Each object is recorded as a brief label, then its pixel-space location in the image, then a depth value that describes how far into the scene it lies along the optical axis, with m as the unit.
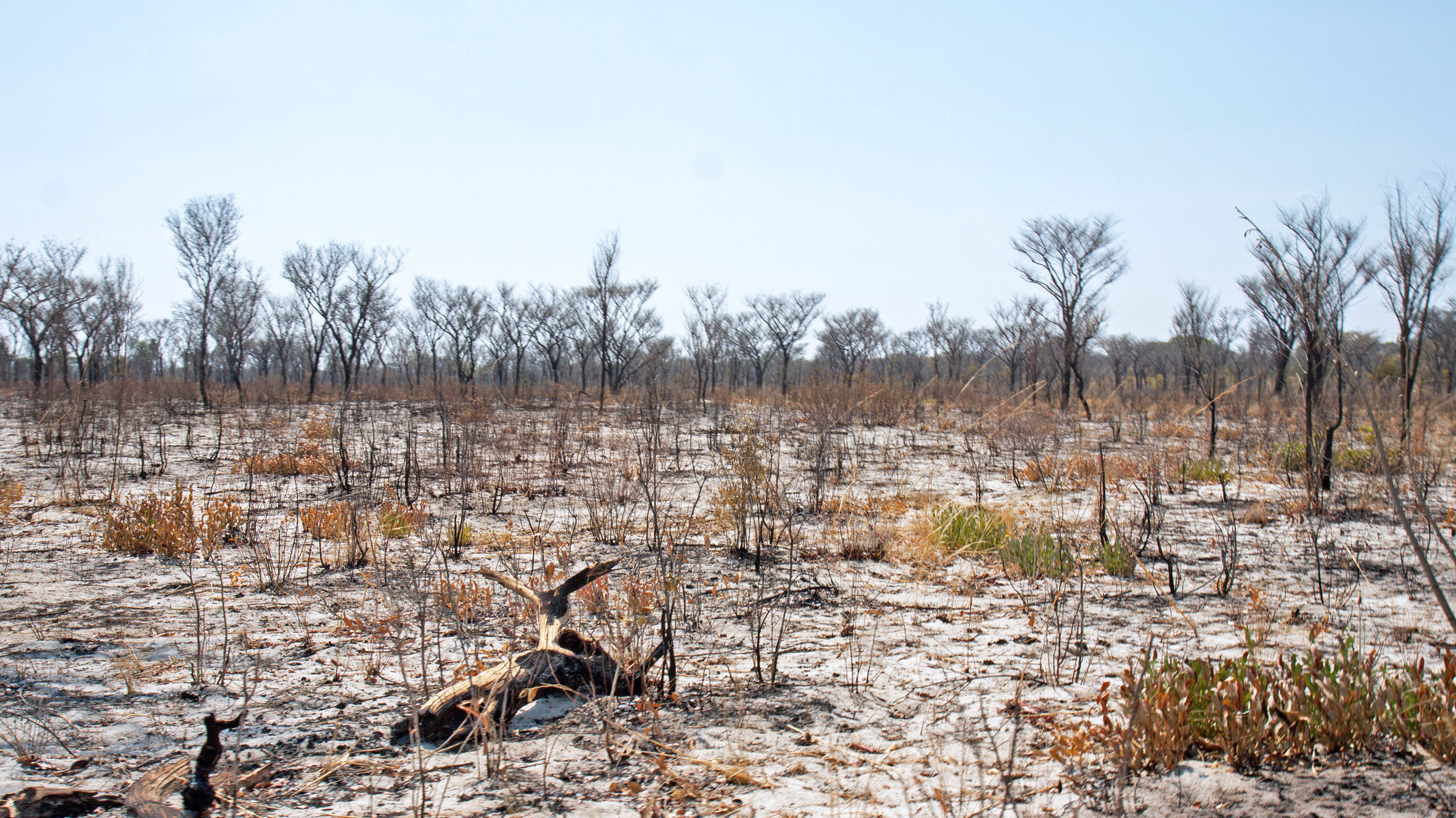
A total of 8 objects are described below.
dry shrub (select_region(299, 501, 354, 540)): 5.67
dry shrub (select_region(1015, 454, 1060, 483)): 9.06
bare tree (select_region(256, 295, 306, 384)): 47.69
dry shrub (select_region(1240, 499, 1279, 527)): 6.52
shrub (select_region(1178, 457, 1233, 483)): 8.37
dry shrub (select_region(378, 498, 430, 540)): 5.86
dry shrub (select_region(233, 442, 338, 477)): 8.98
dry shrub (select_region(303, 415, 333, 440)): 10.95
